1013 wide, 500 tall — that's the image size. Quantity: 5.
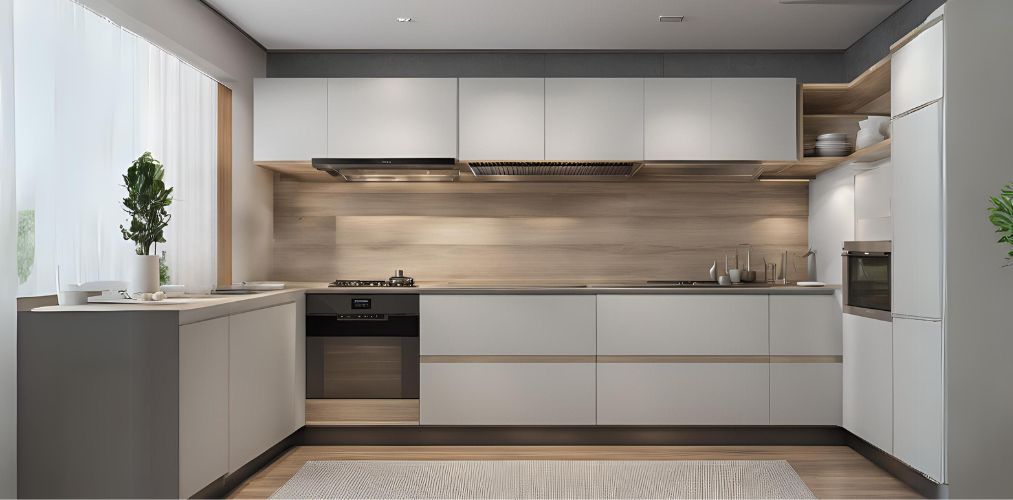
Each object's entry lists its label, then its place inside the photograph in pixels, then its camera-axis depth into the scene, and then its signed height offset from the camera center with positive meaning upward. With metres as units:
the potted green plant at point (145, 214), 3.02 +0.17
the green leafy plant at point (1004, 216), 2.58 +0.14
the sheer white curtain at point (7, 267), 2.52 -0.05
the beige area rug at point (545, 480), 3.27 -1.14
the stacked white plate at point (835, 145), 4.27 +0.68
